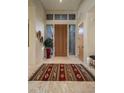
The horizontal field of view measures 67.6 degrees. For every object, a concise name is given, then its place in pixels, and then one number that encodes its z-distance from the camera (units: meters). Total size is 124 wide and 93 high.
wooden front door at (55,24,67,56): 6.68
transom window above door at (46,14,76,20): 6.60
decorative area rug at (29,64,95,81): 2.66
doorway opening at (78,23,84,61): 4.88
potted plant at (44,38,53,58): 5.75
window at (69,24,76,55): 6.78
